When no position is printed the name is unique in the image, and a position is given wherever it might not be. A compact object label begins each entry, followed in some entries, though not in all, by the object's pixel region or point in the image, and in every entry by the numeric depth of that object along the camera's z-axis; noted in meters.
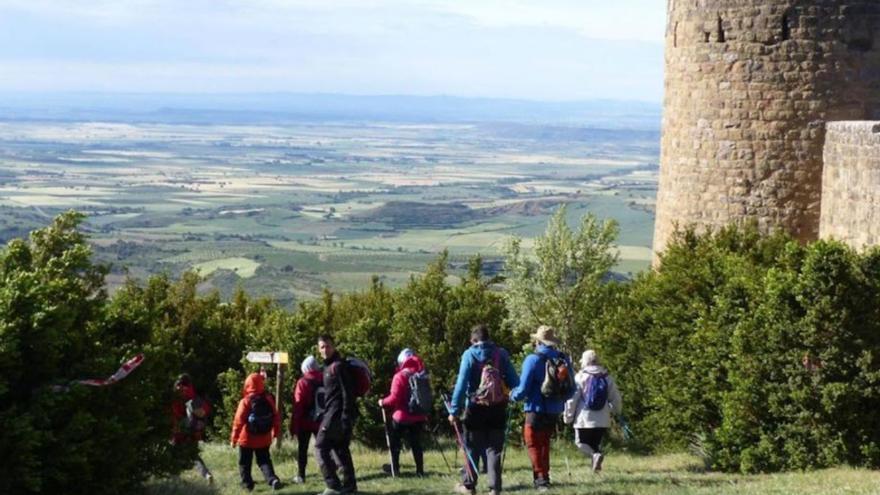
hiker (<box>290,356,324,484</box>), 12.51
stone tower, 17.19
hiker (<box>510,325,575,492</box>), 11.88
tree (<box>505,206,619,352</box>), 25.55
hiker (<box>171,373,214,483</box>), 12.30
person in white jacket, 13.05
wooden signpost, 15.41
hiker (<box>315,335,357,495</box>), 11.95
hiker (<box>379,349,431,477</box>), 13.24
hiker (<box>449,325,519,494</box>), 11.52
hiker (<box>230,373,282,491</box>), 12.87
